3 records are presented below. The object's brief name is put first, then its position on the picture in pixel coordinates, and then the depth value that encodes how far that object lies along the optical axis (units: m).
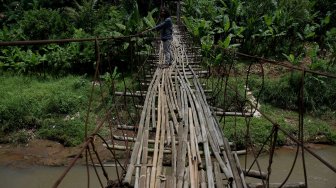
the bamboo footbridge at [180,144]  2.54
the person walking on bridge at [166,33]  6.06
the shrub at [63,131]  7.30
